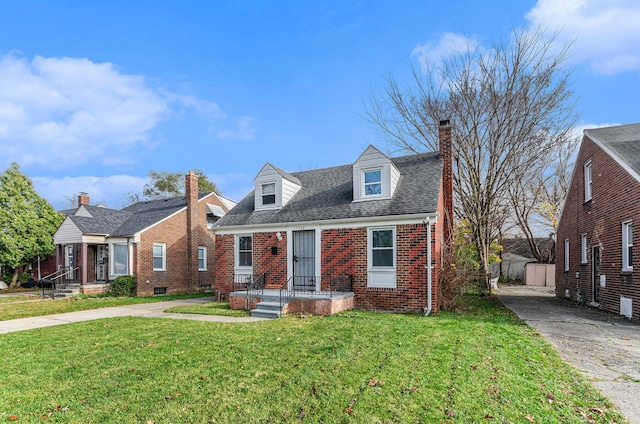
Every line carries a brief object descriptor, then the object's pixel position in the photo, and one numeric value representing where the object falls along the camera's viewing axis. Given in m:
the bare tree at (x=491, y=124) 16.97
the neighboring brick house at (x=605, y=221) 9.82
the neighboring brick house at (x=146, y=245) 17.27
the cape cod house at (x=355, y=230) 10.85
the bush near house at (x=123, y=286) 16.55
